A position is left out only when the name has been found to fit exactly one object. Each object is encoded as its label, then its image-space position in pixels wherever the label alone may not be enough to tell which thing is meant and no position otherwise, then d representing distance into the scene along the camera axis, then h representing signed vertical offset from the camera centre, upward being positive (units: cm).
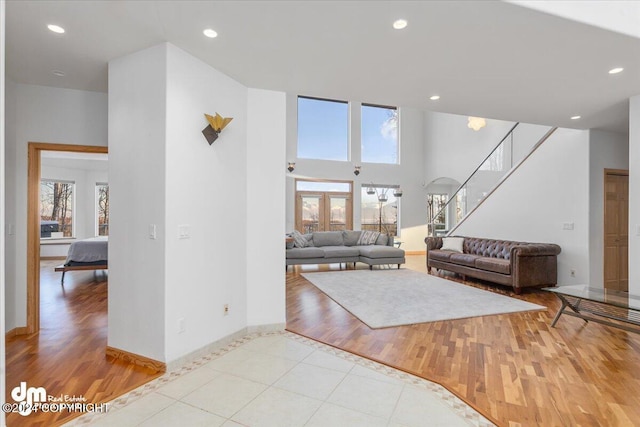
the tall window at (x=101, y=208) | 931 +14
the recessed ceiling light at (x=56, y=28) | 236 +135
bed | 593 -80
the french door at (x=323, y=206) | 995 +23
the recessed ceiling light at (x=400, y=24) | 224 +133
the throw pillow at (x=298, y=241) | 755 -64
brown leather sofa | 528 -85
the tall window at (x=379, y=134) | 1080 +269
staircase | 623 +97
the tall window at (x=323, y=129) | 1013 +269
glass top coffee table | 316 -87
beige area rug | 405 -126
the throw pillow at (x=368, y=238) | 814 -61
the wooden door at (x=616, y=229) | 535 -24
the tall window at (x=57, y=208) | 872 +12
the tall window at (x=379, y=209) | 1066 +16
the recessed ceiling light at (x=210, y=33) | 238 +134
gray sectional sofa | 725 -87
